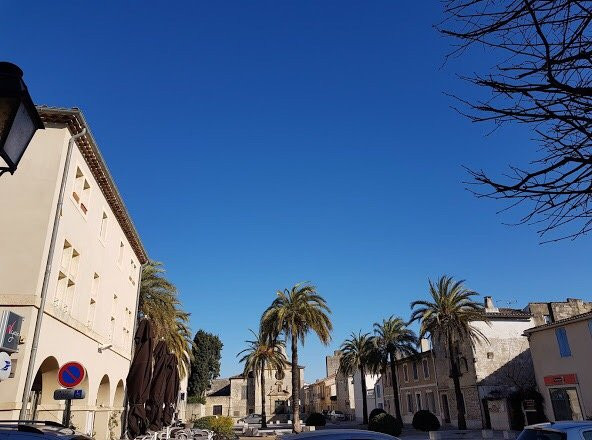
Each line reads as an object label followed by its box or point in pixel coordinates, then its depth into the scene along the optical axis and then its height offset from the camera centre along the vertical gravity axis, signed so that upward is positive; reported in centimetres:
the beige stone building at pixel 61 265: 1223 +426
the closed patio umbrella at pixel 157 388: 1540 +60
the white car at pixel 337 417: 6900 -211
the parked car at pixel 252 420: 6340 -204
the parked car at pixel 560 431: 697 -51
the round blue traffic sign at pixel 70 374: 1042 +73
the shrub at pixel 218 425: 2423 -108
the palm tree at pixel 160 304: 2927 +638
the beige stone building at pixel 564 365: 2717 +183
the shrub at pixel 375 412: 3588 -82
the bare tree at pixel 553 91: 318 +203
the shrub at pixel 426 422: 3503 -161
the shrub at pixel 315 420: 4331 -154
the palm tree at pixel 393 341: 4103 +492
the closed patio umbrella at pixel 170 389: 1830 +66
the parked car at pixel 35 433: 442 -22
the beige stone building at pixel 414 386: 4425 +135
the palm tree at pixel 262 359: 4999 +480
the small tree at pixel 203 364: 6488 +547
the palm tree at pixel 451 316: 3297 +562
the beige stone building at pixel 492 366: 3647 +241
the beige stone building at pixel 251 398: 7412 +95
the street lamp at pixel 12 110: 319 +198
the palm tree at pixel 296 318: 3406 +595
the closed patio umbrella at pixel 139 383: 1373 +68
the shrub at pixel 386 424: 3012 -144
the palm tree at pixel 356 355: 4523 +447
